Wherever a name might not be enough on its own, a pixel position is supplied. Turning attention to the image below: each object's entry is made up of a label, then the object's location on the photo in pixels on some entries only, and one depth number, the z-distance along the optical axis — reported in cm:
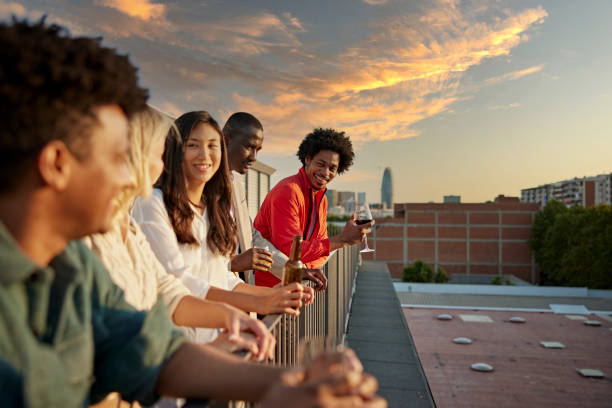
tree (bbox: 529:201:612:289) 4747
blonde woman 119
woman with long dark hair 164
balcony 222
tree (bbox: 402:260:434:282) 4969
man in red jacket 319
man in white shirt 244
